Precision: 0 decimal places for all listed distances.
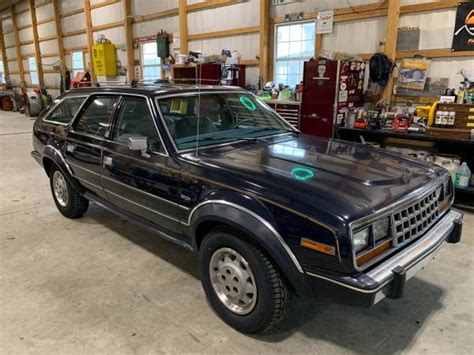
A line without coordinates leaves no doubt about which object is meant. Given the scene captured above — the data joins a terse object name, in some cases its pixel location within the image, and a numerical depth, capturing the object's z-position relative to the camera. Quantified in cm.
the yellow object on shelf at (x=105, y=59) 1141
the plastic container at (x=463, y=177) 430
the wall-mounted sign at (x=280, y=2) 685
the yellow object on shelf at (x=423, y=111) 492
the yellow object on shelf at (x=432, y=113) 446
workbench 434
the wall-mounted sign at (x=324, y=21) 621
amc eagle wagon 175
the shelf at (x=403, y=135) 426
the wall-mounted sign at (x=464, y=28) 483
